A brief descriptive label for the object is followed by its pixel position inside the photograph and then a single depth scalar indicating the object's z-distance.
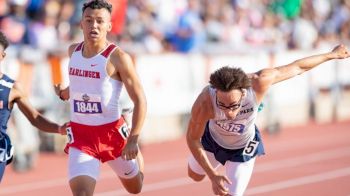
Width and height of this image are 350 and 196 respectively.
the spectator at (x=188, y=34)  35.66
